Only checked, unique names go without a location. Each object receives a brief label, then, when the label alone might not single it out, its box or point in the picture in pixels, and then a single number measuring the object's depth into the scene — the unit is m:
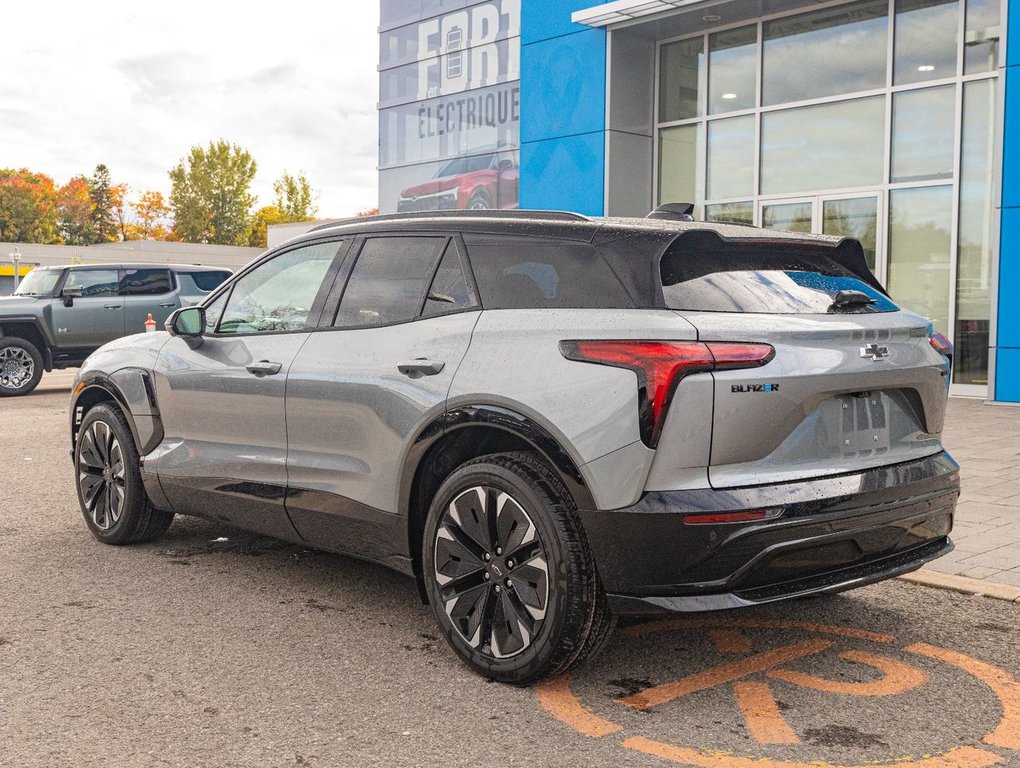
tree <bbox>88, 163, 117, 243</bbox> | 111.31
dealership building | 13.94
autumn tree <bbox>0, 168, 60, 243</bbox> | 96.00
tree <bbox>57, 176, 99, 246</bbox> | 105.00
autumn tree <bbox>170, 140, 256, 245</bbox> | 88.31
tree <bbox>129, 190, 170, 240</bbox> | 103.89
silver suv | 3.43
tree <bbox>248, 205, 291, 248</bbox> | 98.53
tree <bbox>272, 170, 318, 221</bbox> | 92.38
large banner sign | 20.27
